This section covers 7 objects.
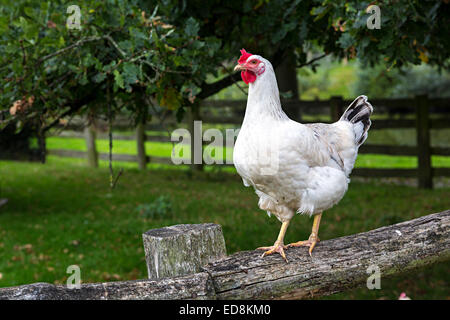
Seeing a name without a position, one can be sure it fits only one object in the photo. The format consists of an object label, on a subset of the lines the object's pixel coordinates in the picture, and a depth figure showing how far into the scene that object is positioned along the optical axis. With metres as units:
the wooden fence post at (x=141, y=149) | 12.06
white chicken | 2.43
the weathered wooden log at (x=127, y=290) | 1.91
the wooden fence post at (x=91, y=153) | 12.86
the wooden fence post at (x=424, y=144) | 9.16
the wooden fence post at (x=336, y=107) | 9.61
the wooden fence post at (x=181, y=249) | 2.50
